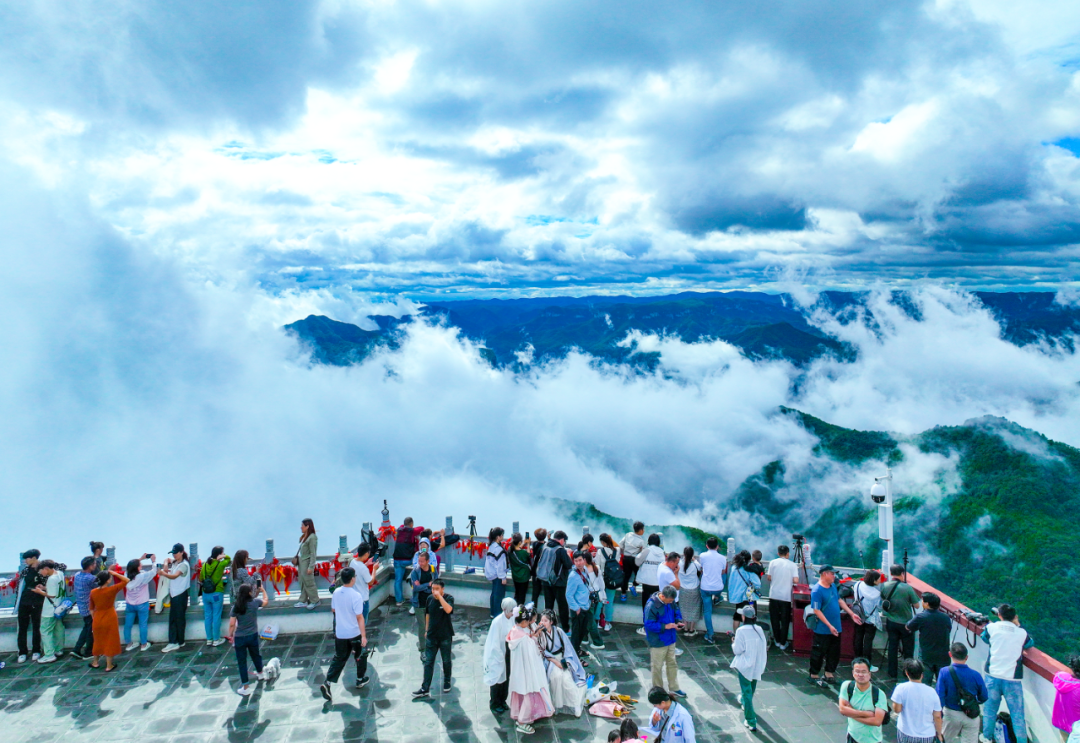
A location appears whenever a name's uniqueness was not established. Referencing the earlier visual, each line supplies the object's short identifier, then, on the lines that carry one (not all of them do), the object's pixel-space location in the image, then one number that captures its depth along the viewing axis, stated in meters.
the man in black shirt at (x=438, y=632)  9.41
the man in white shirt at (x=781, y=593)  11.06
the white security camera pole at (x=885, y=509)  12.26
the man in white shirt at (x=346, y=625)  9.50
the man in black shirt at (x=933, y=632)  9.00
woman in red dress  10.63
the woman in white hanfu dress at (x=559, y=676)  9.14
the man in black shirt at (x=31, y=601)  10.92
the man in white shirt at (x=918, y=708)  7.02
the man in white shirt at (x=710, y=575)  11.45
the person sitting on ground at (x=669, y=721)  6.84
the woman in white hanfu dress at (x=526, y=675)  8.84
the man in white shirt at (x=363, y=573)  10.89
